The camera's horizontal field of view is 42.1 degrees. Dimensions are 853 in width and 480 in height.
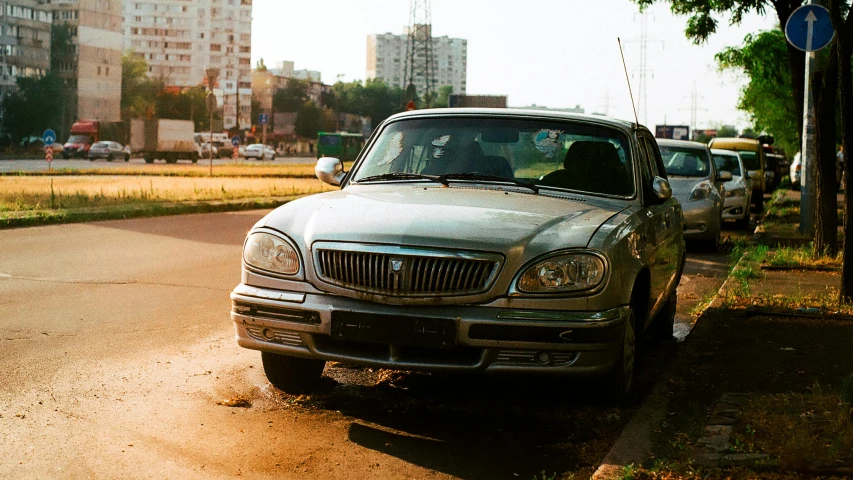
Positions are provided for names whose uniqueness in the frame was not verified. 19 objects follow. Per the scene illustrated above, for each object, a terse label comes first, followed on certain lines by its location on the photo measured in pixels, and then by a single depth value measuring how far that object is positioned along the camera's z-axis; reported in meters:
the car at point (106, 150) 69.31
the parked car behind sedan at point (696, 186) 15.71
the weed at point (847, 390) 5.10
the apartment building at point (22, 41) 104.06
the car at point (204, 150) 79.85
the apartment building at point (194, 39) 158.62
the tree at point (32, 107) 89.50
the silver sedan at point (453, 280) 4.96
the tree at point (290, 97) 136.10
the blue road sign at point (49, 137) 30.62
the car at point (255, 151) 84.06
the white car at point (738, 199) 20.39
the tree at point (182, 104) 117.00
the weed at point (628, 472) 4.24
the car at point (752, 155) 27.59
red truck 72.69
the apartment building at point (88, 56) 96.79
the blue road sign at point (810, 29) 11.73
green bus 91.00
